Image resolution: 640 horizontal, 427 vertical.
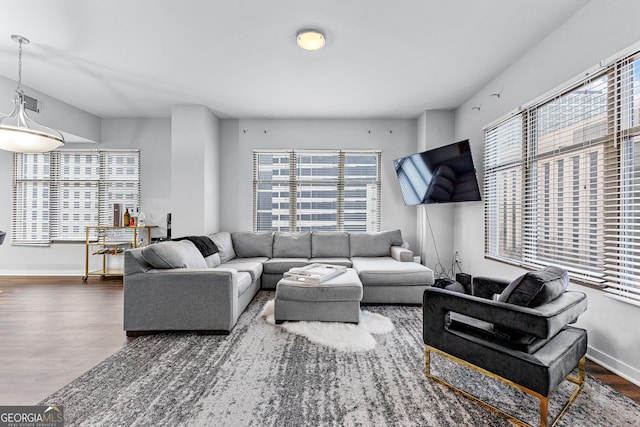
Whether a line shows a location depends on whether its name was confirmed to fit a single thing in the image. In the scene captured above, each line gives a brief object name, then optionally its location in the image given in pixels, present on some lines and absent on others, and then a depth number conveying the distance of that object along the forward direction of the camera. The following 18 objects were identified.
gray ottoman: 2.85
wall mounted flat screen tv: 3.45
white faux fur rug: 2.42
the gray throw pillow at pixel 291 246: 4.48
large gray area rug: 1.55
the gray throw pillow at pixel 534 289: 1.53
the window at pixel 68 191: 4.95
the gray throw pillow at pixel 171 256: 2.66
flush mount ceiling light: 2.50
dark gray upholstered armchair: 1.41
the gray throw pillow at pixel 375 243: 4.45
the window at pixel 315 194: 4.98
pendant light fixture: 2.77
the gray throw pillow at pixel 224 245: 4.02
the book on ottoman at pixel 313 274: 2.90
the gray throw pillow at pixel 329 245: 4.50
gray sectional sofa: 2.62
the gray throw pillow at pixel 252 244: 4.50
